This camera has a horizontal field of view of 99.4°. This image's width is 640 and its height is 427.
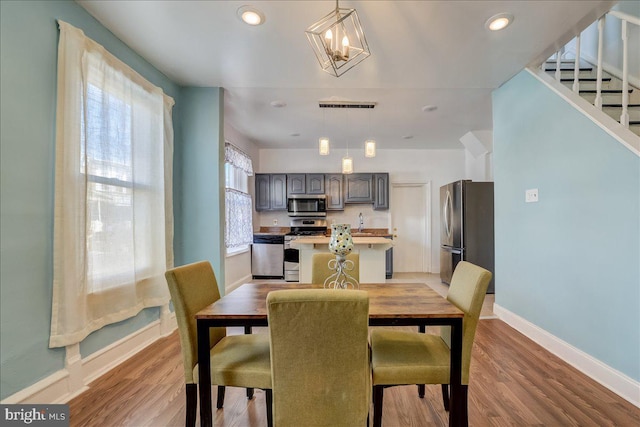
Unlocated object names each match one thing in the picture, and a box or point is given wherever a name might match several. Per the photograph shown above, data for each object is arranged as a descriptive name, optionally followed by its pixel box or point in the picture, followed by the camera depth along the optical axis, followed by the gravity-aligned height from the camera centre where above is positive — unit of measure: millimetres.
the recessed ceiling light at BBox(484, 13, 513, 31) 1924 +1402
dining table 1276 -502
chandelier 1365 +892
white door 5730 -262
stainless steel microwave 5375 +230
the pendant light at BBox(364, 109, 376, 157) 3425 +856
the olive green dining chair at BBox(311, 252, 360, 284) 1974 -378
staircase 2410 +1278
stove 4969 -353
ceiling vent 3375 +1401
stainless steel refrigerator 4211 -158
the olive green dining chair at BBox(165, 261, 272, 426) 1311 -724
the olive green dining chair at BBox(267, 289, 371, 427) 1011 -555
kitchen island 3264 -521
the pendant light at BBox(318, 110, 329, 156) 3245 +845
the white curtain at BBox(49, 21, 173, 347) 1696 +198
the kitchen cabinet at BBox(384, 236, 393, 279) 5184 -961
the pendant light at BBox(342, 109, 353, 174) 3807 +711
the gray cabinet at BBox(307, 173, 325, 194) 5461 +655
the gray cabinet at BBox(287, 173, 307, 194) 5473 +641
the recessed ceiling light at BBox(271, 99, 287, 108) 3367 +1418
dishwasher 5043 -743
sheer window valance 4031 +943
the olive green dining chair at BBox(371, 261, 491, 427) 1319 -732
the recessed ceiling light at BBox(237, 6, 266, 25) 1842 +1406
